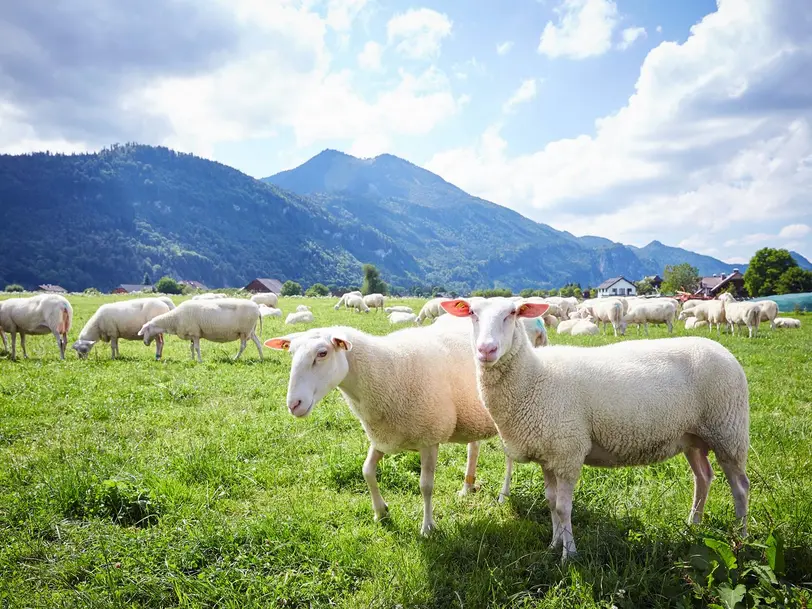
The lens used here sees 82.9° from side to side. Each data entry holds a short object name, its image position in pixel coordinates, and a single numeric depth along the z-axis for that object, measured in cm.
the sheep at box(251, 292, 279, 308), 4166
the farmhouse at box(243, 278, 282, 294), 14262
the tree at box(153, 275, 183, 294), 10025
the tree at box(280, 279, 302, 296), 12491
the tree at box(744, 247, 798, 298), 6606
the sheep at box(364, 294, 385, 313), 4294
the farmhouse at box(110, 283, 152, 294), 14112
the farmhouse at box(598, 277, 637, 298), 14750
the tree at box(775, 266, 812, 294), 6378
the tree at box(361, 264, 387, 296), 10162
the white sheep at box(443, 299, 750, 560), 418
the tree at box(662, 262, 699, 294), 9412
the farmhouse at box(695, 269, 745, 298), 8969
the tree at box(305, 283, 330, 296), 12924
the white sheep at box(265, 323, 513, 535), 442
